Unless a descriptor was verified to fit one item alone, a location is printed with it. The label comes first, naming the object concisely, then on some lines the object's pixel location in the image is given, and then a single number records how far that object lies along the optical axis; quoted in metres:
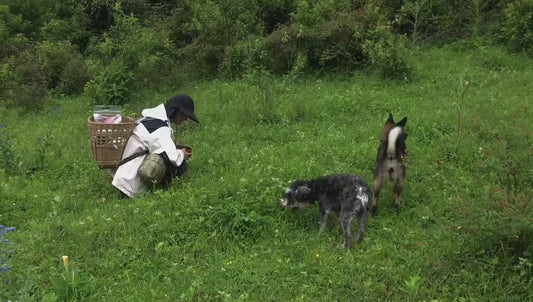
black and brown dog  5.02
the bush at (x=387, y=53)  10.04
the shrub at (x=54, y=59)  13.39
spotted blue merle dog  4.73
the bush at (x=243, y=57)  11.80
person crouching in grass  5.87
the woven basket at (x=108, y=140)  5.91
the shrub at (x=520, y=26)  10.72
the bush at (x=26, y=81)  11.34
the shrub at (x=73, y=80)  12.91
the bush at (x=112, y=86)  10.73
